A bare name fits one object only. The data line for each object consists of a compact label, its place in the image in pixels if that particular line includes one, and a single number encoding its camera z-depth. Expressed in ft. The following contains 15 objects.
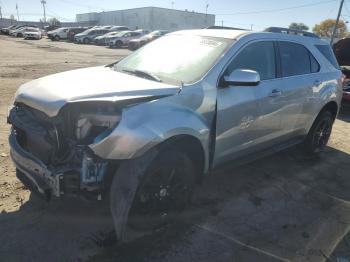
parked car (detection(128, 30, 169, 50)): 105.91
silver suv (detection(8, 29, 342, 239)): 10.39
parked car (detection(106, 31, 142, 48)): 126.31
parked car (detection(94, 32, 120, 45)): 136.13
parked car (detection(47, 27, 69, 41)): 155.85
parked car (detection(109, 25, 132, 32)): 152.15
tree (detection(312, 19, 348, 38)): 289.12
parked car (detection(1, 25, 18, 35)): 186.70
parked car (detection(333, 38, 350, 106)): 33.02
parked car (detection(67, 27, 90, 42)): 156.35
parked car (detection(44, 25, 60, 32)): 208.74
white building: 263.49
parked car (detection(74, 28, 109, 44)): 145.28
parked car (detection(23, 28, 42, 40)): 153.38
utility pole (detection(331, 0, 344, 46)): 115.61
